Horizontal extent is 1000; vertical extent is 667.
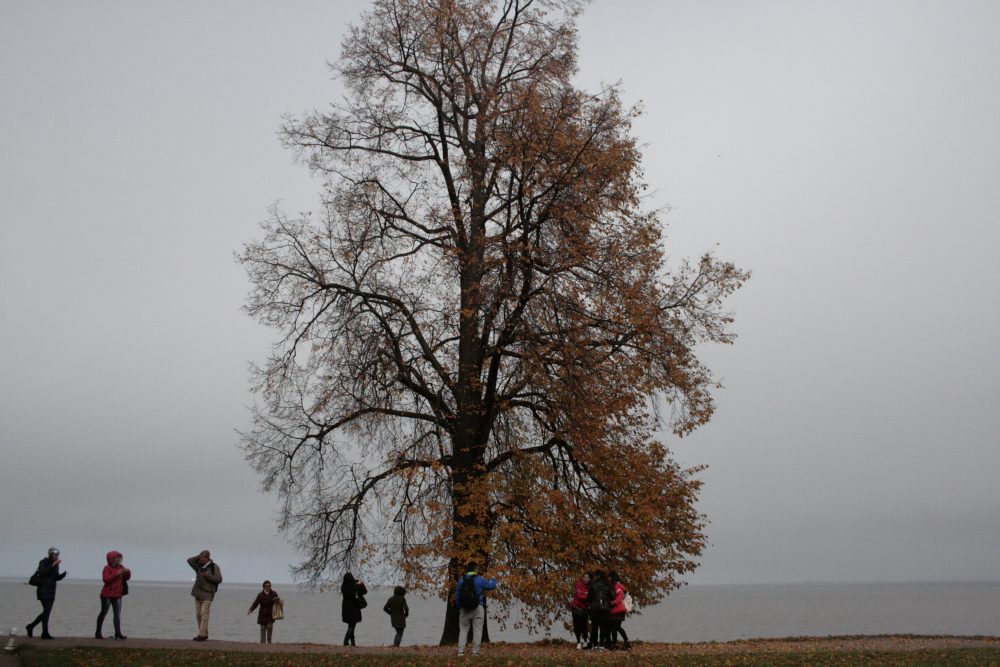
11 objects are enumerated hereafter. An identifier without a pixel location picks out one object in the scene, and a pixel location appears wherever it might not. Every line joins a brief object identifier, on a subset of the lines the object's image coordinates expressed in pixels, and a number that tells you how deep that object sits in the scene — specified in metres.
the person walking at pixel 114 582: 17.66
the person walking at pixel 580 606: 19.15
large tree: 19.47
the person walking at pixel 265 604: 20.80
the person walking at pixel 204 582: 18.73
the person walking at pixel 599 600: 18.23
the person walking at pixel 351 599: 20.91
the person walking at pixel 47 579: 17.31
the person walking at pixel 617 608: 18.30
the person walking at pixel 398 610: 20.83
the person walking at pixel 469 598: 16.33
